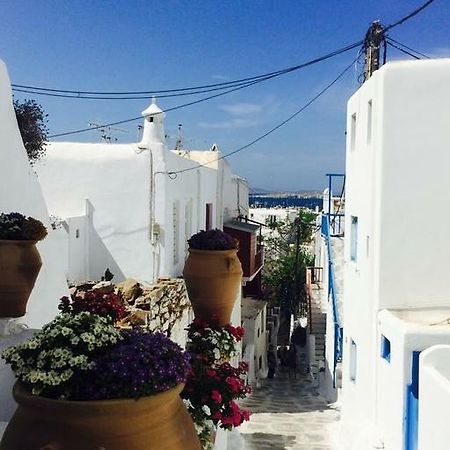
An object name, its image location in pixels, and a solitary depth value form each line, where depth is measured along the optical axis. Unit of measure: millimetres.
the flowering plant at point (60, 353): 2512
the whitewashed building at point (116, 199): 12297
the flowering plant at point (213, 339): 5293
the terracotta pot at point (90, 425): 2359
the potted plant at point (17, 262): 4578
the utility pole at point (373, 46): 12016
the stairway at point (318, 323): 18297
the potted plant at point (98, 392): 2369
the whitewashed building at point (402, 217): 8438
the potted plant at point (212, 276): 6012
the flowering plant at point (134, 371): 2463
